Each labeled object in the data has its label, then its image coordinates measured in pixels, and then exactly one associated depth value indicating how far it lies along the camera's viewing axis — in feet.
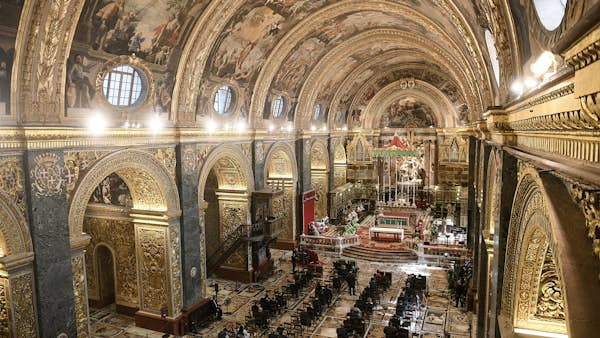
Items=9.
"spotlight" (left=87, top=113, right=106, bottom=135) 36.73
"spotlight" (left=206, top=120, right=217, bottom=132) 53.06
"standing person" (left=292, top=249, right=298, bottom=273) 67.85
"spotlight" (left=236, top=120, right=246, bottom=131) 60.54
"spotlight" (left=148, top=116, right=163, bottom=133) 43.91
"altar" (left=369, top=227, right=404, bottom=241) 82.12
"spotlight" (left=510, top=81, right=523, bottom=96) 17.17
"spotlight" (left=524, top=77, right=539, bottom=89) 14.11
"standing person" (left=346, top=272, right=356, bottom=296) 58.13
